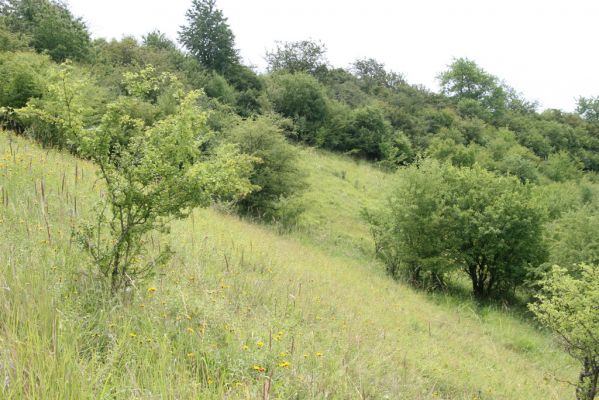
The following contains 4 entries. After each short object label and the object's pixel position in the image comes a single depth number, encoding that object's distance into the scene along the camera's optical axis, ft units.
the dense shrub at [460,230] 51.39
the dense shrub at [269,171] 56.08
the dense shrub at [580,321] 21.68
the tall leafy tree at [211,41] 125.39
